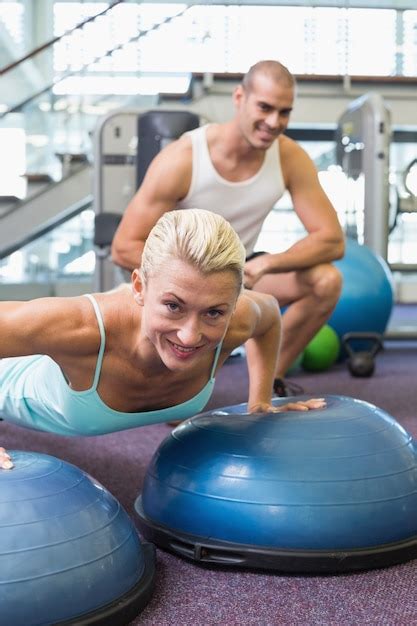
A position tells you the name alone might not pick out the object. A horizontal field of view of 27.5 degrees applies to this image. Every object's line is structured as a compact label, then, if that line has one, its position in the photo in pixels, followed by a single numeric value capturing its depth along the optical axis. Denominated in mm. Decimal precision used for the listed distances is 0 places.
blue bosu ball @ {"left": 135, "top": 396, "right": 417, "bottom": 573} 1477
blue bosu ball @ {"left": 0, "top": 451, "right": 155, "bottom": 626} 1179
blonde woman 1337
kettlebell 3619
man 2549
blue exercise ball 3818
